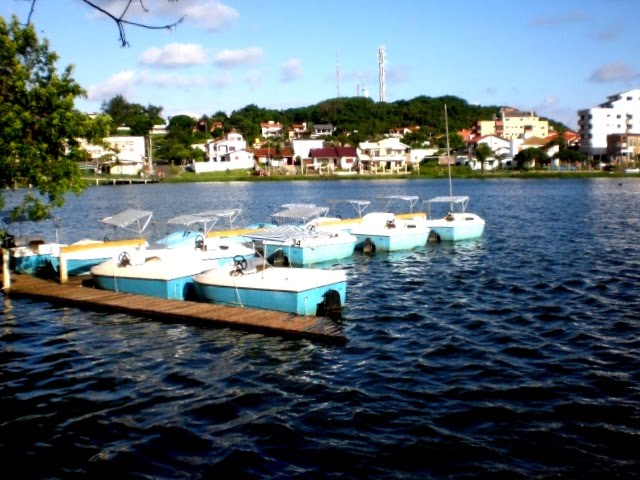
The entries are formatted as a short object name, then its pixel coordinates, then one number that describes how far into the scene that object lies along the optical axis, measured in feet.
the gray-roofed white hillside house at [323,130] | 598.51
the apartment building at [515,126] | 588.79
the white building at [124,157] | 483.10
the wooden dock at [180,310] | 53.31
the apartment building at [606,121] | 461.78
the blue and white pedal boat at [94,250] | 84.28
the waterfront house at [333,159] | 495.82
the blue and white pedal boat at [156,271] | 68.49
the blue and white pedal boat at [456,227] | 117.80
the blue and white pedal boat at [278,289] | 58.44
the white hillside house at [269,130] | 614.75
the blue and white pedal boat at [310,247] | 90.07
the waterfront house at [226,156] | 477.77
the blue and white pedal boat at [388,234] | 105.81
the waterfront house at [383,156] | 494.59
